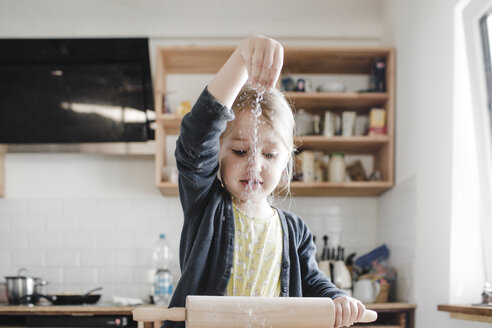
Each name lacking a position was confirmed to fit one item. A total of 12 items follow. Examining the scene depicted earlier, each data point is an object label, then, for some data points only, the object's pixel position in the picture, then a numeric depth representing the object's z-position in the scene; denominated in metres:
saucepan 3.14
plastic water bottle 3.19
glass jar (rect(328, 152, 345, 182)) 3.35
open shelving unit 3.24
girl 1.22
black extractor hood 3.48
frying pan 3.11
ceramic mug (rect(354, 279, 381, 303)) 3.00
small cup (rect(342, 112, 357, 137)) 3.33
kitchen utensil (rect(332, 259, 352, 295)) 3.09
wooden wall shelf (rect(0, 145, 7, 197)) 3.53
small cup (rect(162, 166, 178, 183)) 3.28
